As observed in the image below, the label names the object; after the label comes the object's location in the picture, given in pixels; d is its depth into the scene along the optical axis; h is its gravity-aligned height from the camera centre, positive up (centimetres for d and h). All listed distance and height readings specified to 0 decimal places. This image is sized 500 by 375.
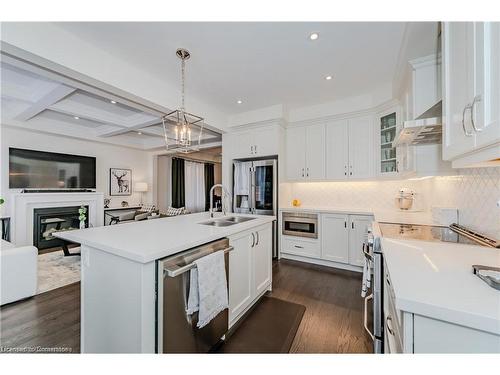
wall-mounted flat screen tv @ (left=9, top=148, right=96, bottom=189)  403 +35
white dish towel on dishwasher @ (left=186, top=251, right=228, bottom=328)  132 -69
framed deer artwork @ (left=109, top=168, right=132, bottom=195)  562 +15
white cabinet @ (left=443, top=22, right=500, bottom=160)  66 +38
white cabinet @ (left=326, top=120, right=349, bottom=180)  331 +61
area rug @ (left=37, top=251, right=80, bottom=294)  264 -125
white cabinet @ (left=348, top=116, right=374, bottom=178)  312 +61
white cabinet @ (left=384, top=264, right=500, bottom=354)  58 -45
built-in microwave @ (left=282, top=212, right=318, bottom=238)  333 -64
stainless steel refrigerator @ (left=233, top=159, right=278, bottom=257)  353 -2
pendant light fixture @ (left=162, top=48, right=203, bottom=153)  210 +59
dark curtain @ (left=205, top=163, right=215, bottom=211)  818 +34
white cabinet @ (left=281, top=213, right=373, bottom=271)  300 -87
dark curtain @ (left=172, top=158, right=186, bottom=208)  689 +12
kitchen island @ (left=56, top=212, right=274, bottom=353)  110 -56
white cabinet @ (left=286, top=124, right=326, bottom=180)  350 +60
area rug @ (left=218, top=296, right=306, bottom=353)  162 -127
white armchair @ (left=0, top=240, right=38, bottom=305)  212 -94
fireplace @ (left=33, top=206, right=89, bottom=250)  421 -79
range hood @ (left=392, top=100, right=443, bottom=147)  123 +38
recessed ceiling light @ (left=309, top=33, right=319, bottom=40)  189 +140
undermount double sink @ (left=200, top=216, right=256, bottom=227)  210 -38
